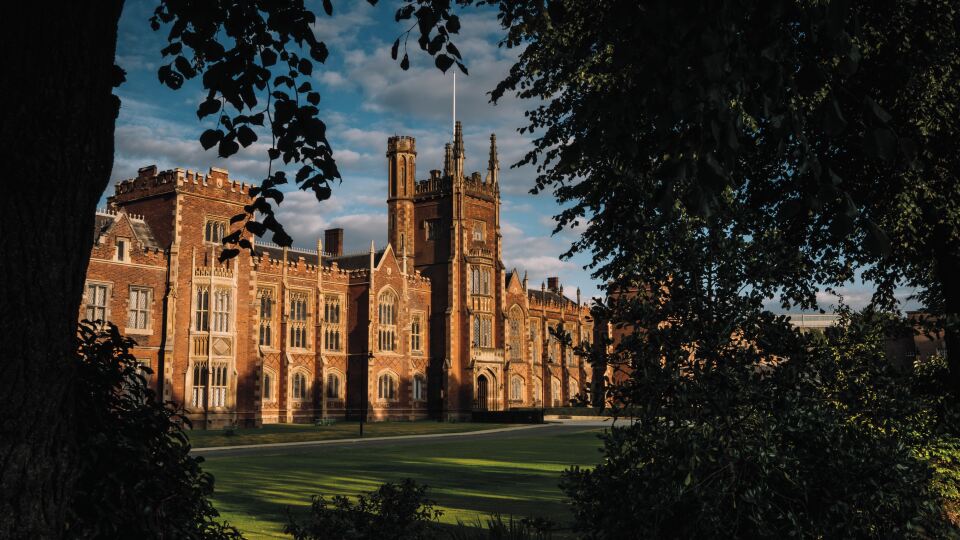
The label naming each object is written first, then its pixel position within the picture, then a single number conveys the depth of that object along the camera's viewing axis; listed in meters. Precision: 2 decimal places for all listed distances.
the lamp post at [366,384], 52.11
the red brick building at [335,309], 39.88
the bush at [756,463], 6.71
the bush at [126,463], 4.67
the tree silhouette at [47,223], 4.00
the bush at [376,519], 8.27
